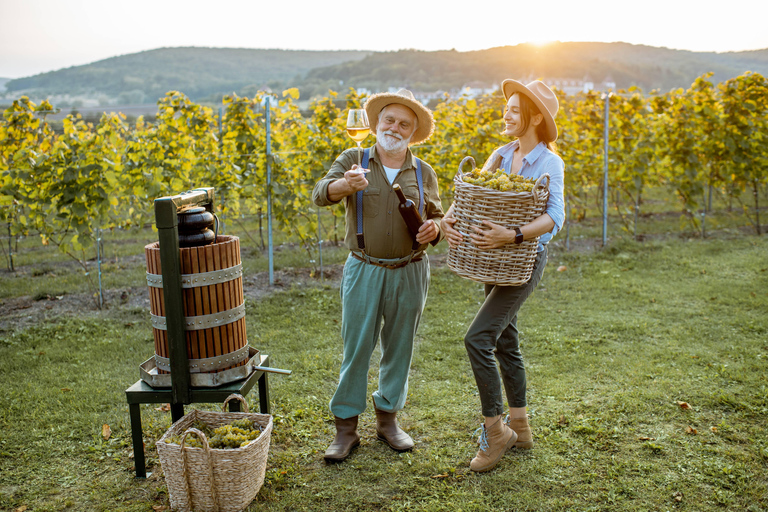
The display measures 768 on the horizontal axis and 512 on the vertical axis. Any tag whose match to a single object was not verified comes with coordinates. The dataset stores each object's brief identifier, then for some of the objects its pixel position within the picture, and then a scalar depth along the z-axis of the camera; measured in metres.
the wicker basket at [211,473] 2.65
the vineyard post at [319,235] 7.12
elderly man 3.07
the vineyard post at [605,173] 8.66
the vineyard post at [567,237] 8.53
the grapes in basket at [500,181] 2.73
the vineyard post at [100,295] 6.12
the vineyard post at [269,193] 6.78
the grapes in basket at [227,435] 2.76
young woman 2.81
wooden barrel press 2.79
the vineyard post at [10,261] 7.63
